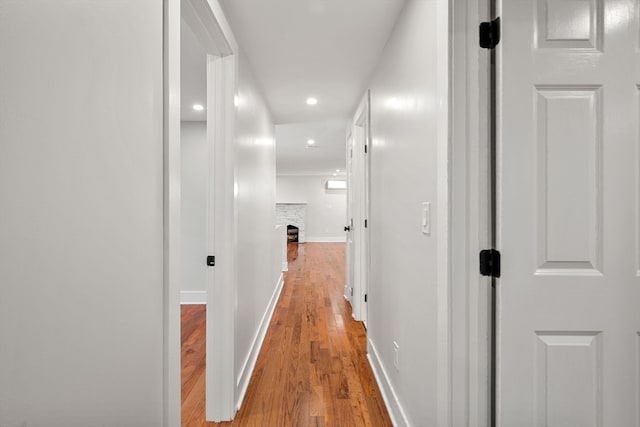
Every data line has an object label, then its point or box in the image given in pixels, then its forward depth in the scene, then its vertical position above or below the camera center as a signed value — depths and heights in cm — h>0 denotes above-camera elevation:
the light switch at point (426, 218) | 137 -3
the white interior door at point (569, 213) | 107 +0
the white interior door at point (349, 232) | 392 -24
